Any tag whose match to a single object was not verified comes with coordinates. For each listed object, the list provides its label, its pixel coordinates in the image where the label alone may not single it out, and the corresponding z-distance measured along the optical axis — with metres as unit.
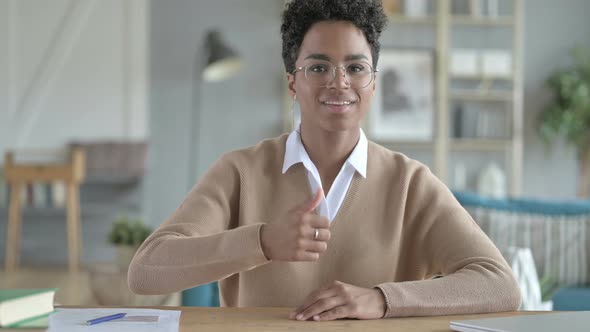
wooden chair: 6.37
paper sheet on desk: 1.27
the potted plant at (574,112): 6.79
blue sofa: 3.74
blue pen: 1.31
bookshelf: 6.97
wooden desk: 1.33
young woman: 1.58
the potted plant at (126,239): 4.70
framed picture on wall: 7.04
